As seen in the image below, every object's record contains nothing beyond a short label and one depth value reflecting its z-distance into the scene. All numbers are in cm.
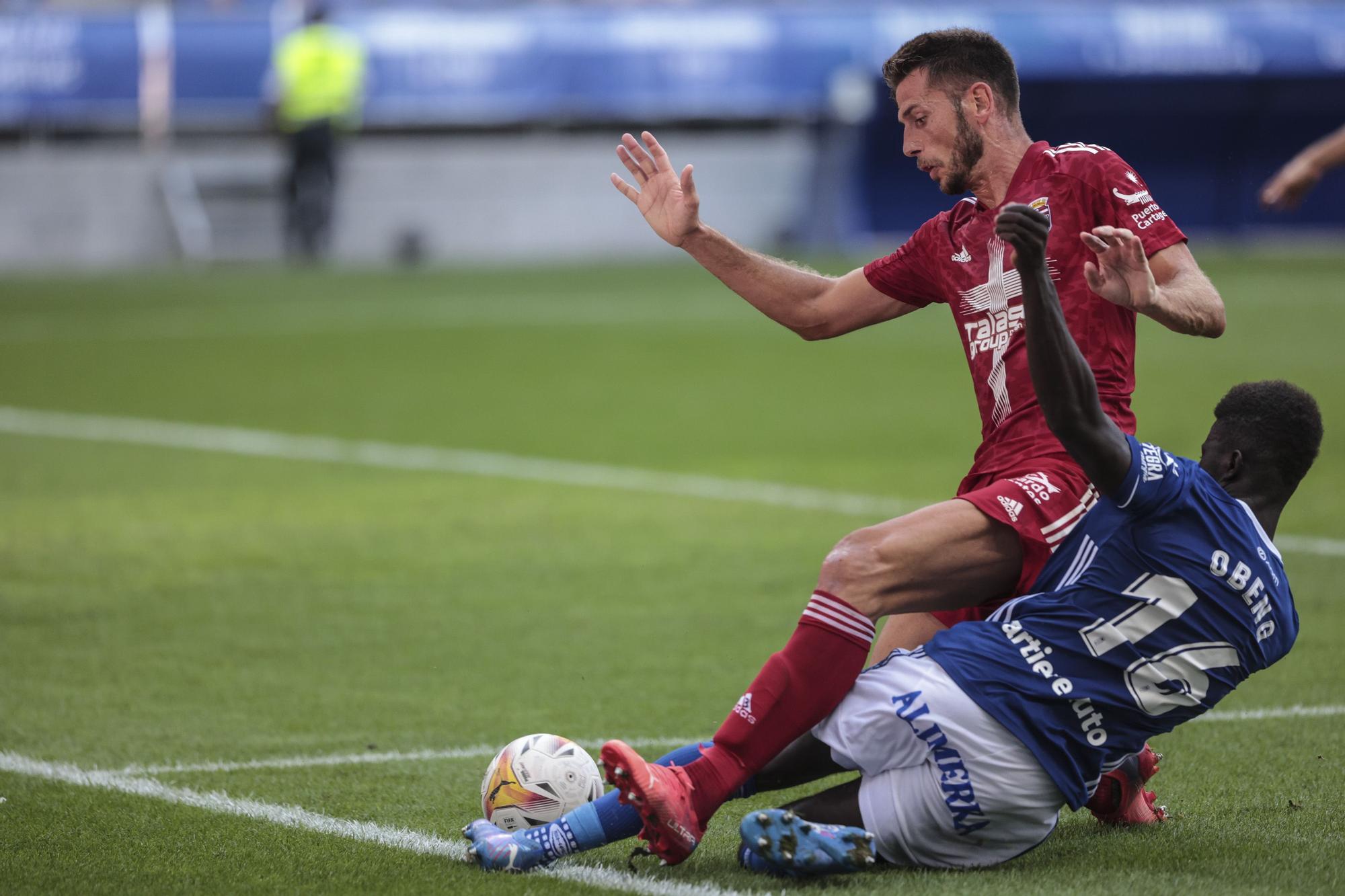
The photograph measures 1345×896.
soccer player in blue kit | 824
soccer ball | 895
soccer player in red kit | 833
